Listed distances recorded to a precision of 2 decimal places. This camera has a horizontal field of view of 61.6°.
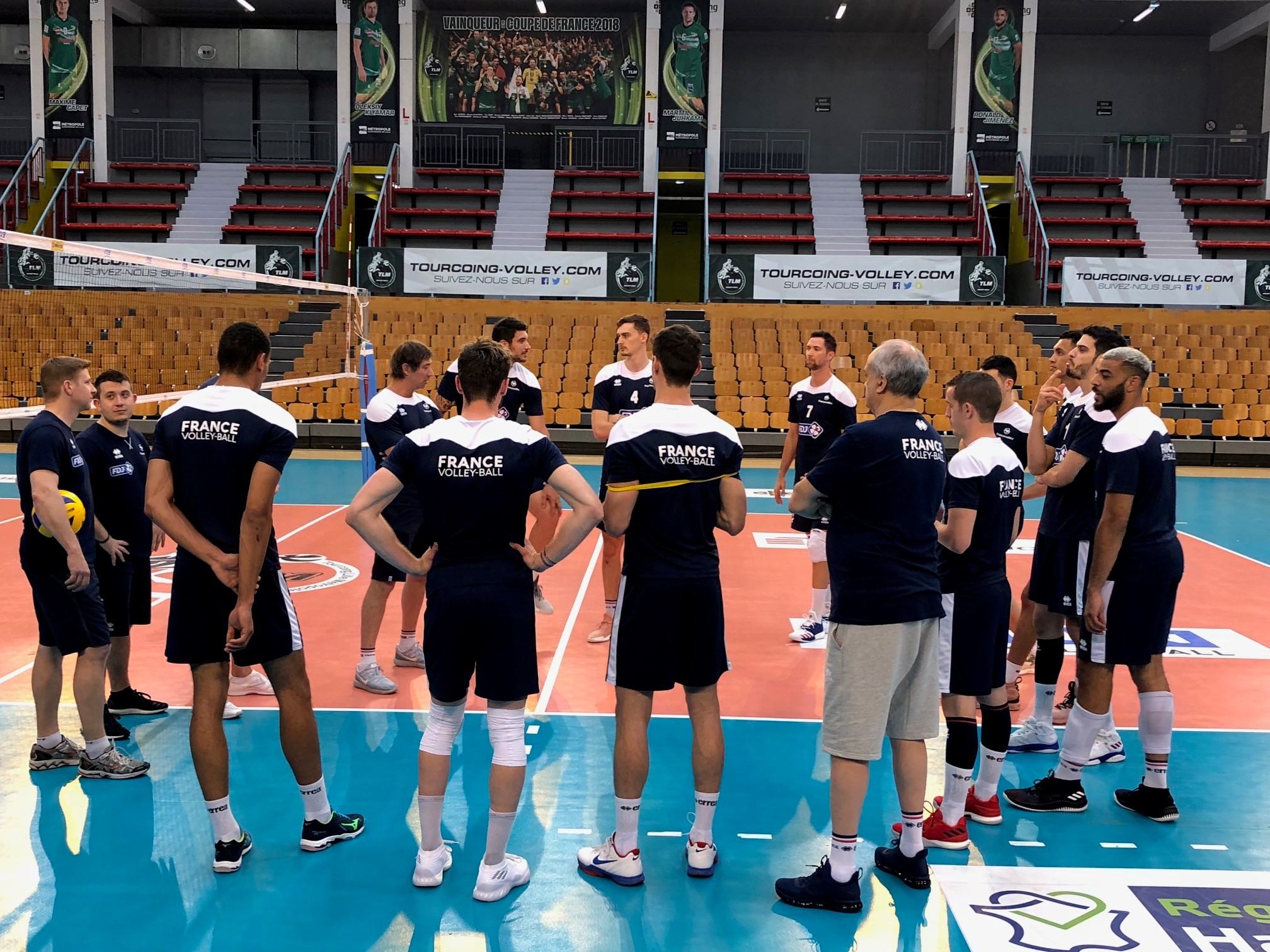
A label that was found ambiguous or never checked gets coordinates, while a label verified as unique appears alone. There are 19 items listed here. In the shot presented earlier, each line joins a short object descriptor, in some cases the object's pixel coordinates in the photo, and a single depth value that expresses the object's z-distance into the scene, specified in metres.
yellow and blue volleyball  4.52
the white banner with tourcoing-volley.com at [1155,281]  19.44
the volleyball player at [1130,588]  4.26
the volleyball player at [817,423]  6.80
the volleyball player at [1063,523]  4.79
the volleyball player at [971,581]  4.00
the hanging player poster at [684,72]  24.38
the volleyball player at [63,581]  4.43
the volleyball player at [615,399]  6.82
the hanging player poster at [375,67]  24.53
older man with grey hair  3.56
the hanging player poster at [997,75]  24.17
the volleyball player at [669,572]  3.70
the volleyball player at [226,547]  3.72
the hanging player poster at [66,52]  24.47
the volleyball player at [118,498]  5.07
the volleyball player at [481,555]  3.53
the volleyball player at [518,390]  6.27
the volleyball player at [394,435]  5.75
